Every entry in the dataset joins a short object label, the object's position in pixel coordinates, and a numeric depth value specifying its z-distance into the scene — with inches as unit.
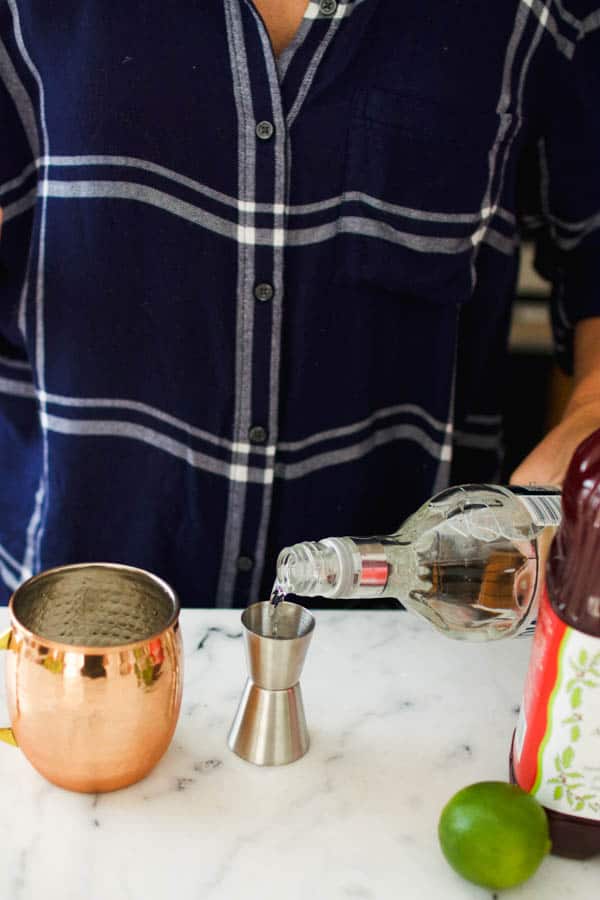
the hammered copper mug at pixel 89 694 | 24.2
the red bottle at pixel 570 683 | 22.8
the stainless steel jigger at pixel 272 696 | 27.4
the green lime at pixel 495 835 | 23.0
